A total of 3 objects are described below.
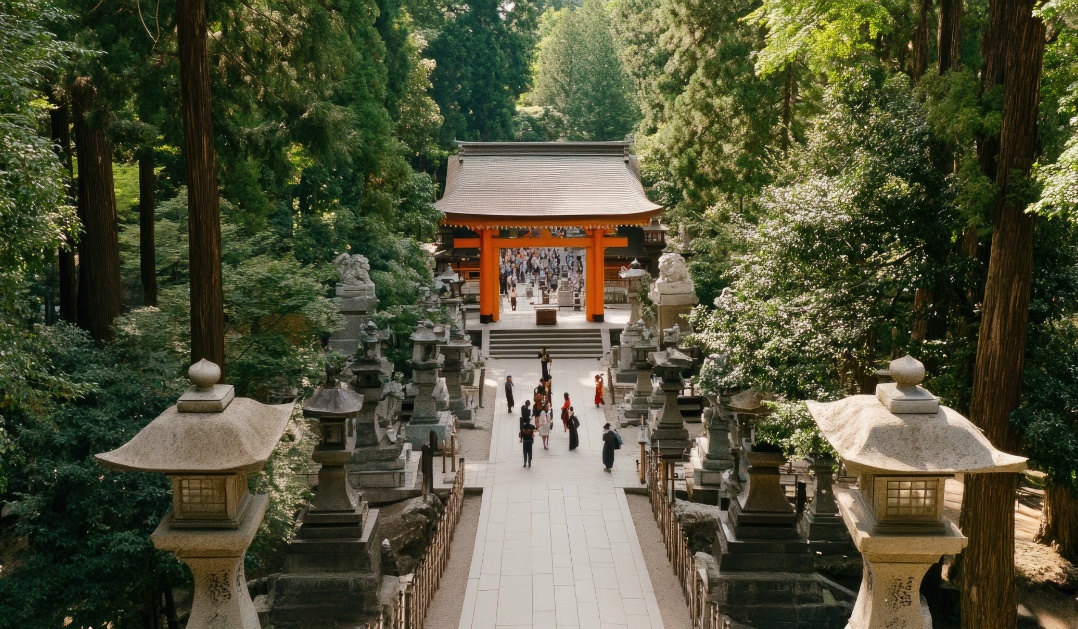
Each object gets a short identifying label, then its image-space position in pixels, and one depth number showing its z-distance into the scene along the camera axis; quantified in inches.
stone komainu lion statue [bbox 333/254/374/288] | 860.6
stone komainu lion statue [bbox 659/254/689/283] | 954.7
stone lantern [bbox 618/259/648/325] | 1045.2
